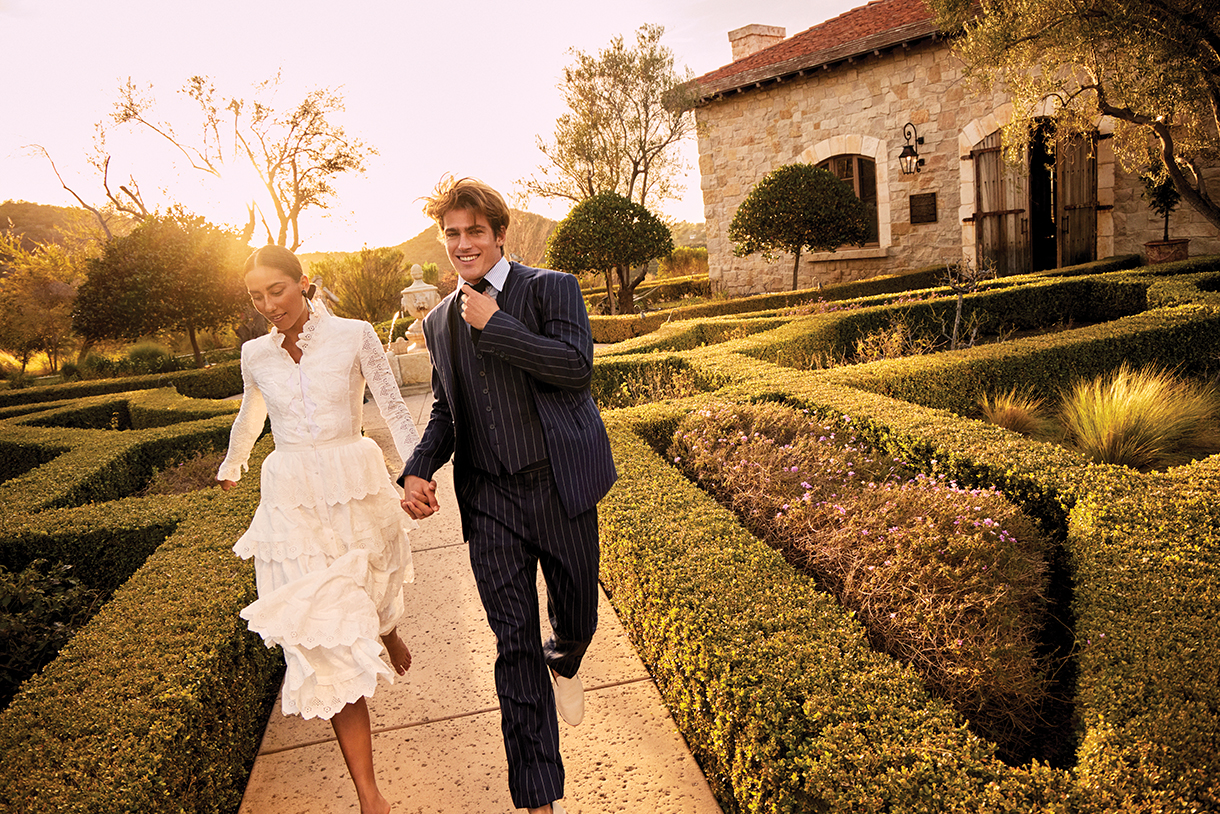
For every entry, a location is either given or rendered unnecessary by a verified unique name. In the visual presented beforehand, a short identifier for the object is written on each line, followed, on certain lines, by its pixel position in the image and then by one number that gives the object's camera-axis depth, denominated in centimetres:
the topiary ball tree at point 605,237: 1554
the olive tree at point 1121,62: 709
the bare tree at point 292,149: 2502
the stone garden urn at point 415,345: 1161
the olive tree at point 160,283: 1540
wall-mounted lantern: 1459
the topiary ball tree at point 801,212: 1480
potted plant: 1166
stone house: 1315
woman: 220
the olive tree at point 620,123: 2481
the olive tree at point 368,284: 2611
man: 213
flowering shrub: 247
